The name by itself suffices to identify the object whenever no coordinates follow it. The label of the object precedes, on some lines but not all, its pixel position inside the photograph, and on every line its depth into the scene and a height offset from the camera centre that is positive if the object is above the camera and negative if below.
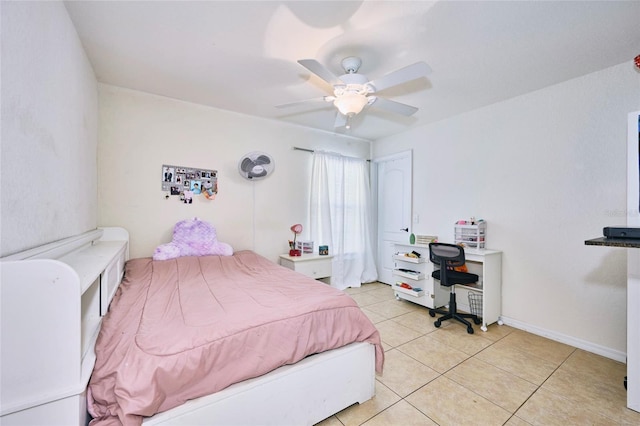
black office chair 2.62 -0.65
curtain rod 3.74 +0.93
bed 0.85 -0.59
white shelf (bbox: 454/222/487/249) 2.90 -0.25
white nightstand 3.23 -0.67
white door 3.96 +0.11
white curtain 3.90 -0.04
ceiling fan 1.70 +0.95
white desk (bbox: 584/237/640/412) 1.56 -0.72
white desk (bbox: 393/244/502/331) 2.70 -0.81
